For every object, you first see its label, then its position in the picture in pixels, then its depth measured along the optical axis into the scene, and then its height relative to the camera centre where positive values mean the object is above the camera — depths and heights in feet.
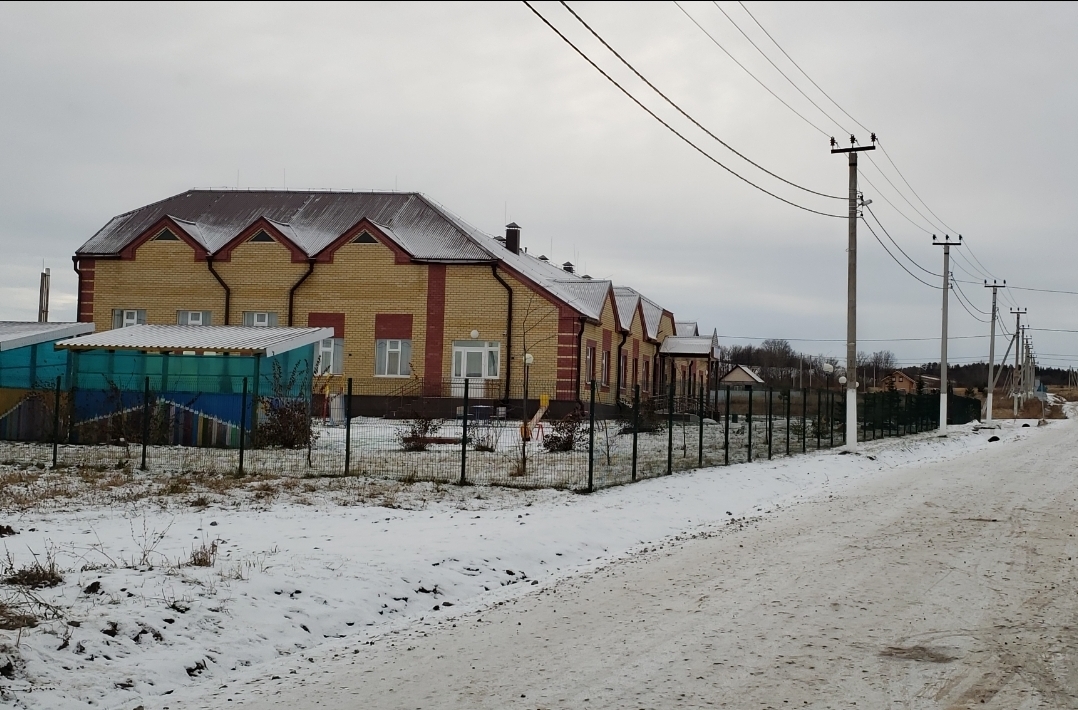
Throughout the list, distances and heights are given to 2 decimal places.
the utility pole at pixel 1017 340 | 257.75 +15.41
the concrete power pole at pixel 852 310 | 94.89 +8.02
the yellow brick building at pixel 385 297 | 131.23 +11.58
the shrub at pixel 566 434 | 75.87 -3.11
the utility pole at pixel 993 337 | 212.31 +13.03
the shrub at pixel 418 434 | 75.66 -3.36
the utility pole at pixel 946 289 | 142.00 +15.91
